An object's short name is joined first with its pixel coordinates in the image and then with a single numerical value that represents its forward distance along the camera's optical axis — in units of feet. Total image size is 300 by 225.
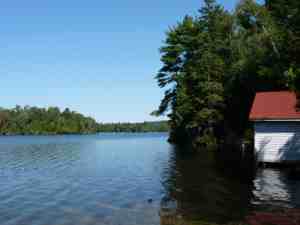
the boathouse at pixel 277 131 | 76.02
